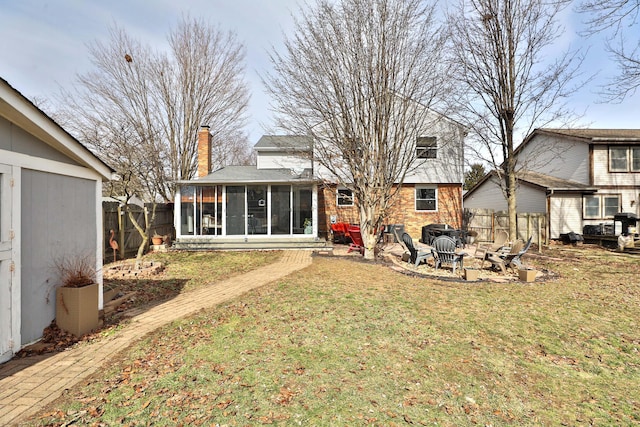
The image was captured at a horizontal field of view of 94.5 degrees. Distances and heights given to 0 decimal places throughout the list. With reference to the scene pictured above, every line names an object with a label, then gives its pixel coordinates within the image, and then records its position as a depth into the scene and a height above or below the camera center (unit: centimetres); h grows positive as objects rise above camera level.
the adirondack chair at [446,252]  877 -111
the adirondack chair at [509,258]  873 -131
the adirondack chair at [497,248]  959 -115
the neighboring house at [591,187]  1677 +155
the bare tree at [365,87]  1033 +468
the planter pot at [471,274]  803 -161
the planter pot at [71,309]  445 -137
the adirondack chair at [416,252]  941 -119
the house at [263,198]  1355 +90
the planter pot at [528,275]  801 -165
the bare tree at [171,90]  1689 +810
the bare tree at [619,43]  801 +519
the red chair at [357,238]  1195 -89
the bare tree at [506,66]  1323 +691
